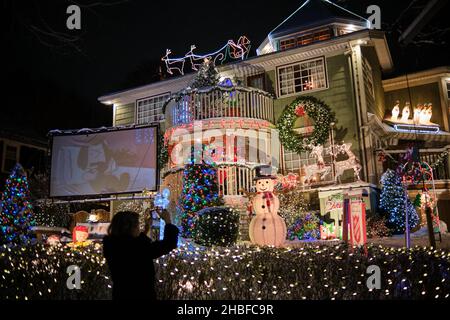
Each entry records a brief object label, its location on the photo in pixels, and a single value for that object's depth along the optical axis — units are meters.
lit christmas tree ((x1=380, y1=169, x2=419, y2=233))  12.54
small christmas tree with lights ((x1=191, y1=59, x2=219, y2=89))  16.31
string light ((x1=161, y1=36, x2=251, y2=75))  17.72
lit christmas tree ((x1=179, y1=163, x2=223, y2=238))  11.58
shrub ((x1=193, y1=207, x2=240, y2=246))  9.70
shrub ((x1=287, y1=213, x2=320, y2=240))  12.77
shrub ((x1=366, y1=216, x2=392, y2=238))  12.12
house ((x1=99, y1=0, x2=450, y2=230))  14.68
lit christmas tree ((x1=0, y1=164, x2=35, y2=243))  14.03
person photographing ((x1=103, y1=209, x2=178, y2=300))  3.35
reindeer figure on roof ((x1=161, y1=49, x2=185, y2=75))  18.62
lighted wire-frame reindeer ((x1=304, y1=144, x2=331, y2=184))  14.41
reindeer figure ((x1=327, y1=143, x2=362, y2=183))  13.70
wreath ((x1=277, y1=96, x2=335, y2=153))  15.23
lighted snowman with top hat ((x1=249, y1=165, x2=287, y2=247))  8.57
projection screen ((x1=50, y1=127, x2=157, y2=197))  15.85
